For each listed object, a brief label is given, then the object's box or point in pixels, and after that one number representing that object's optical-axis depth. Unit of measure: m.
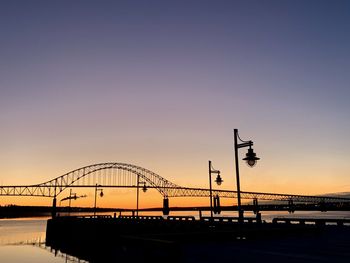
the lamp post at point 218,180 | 28.49
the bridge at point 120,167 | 183.89
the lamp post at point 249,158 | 17.79
